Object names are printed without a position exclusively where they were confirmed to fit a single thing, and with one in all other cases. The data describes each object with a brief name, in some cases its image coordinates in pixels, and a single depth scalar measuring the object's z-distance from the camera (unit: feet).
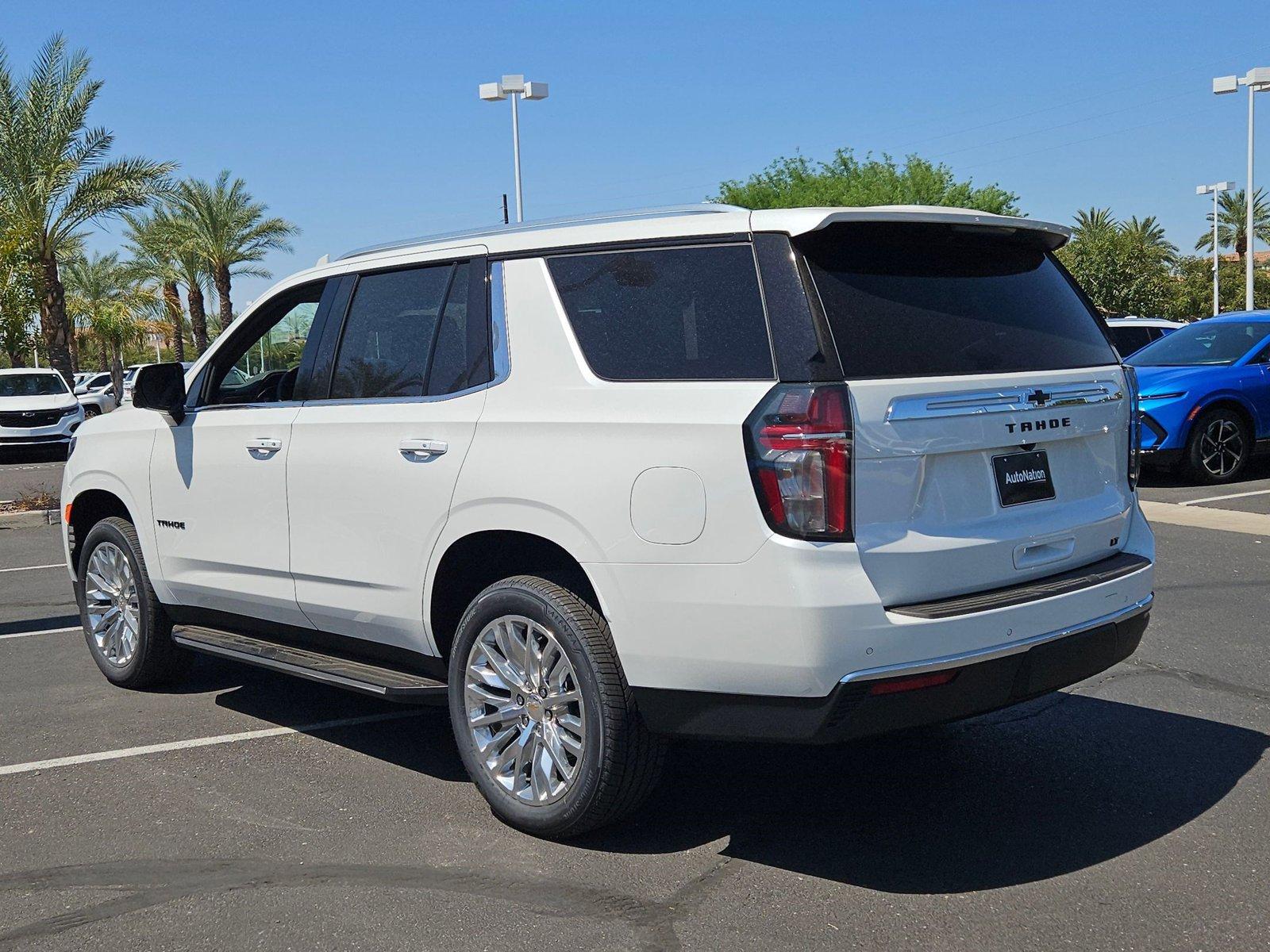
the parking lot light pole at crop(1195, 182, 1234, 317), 165.68
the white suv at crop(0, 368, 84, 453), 77.00
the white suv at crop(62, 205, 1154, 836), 11.89
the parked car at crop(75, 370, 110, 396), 125.60
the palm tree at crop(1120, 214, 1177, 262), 219.41
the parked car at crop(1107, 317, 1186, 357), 60.44
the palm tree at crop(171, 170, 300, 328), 120.98
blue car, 43.09
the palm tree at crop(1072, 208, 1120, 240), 207.31
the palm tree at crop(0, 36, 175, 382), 79.97
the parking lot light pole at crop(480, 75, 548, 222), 86.99
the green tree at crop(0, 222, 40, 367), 68.08
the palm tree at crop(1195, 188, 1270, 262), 234.17
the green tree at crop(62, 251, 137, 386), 158.30
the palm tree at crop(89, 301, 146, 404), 162.39
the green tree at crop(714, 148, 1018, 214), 147.74
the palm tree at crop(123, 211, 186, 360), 123.34
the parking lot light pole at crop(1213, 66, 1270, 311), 95.81
